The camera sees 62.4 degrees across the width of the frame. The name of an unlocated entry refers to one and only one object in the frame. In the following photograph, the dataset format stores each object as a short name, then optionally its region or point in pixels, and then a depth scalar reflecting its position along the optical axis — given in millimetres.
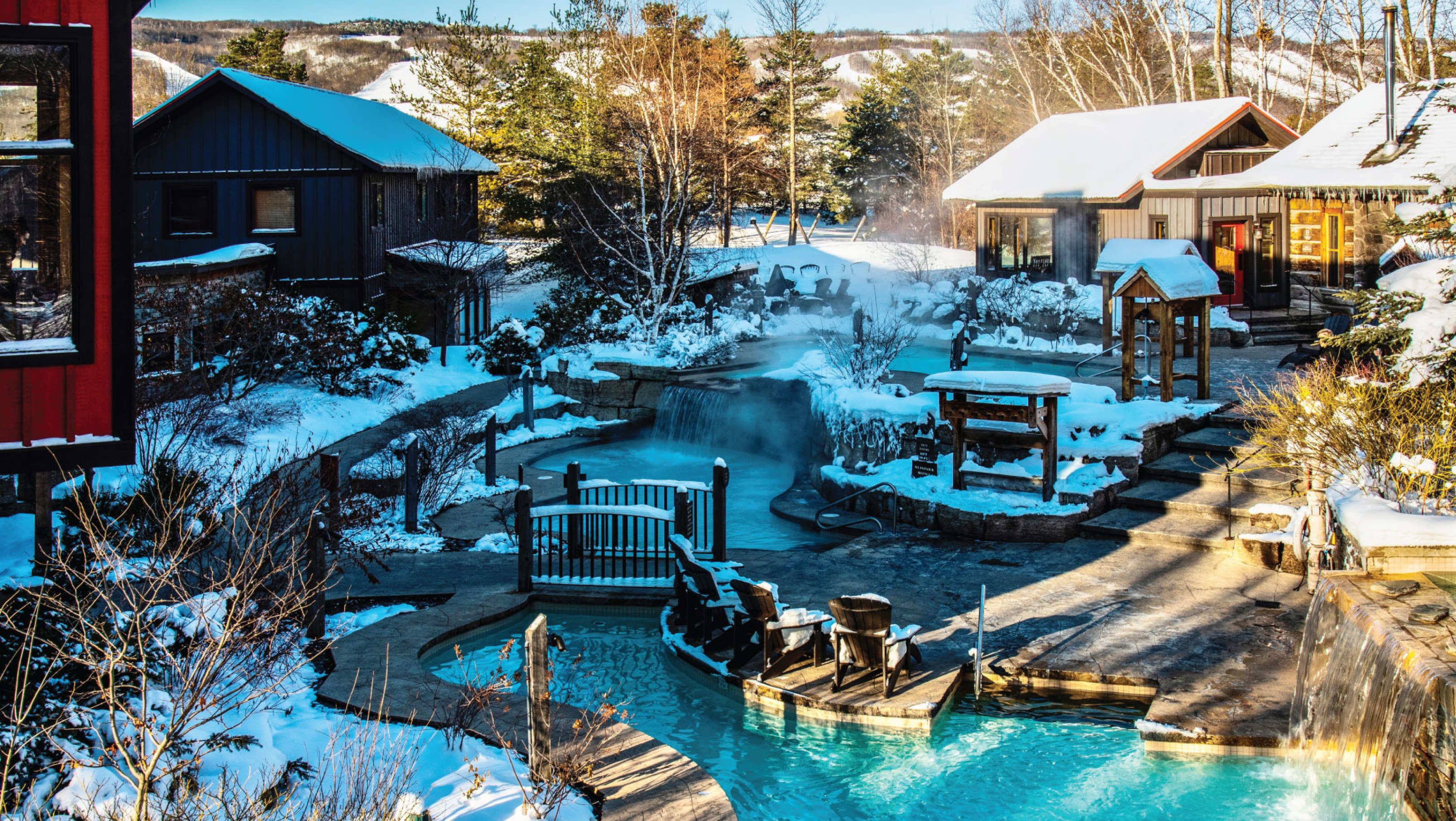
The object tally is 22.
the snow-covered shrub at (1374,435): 10367
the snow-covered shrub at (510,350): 29516
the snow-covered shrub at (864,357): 20031
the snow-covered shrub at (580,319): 29688
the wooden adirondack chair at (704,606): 11047
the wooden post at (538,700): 7922
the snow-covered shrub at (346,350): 24328
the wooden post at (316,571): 10391
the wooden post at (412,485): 15523
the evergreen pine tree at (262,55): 48625
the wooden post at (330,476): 12609
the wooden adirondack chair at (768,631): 10445
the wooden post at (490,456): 18625
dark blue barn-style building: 29375
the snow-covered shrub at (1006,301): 28531
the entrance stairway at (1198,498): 13828
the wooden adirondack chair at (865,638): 10000
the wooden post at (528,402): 23188
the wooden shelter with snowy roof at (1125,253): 17062
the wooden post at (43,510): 8508
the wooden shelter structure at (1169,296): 15891
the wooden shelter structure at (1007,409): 14242
